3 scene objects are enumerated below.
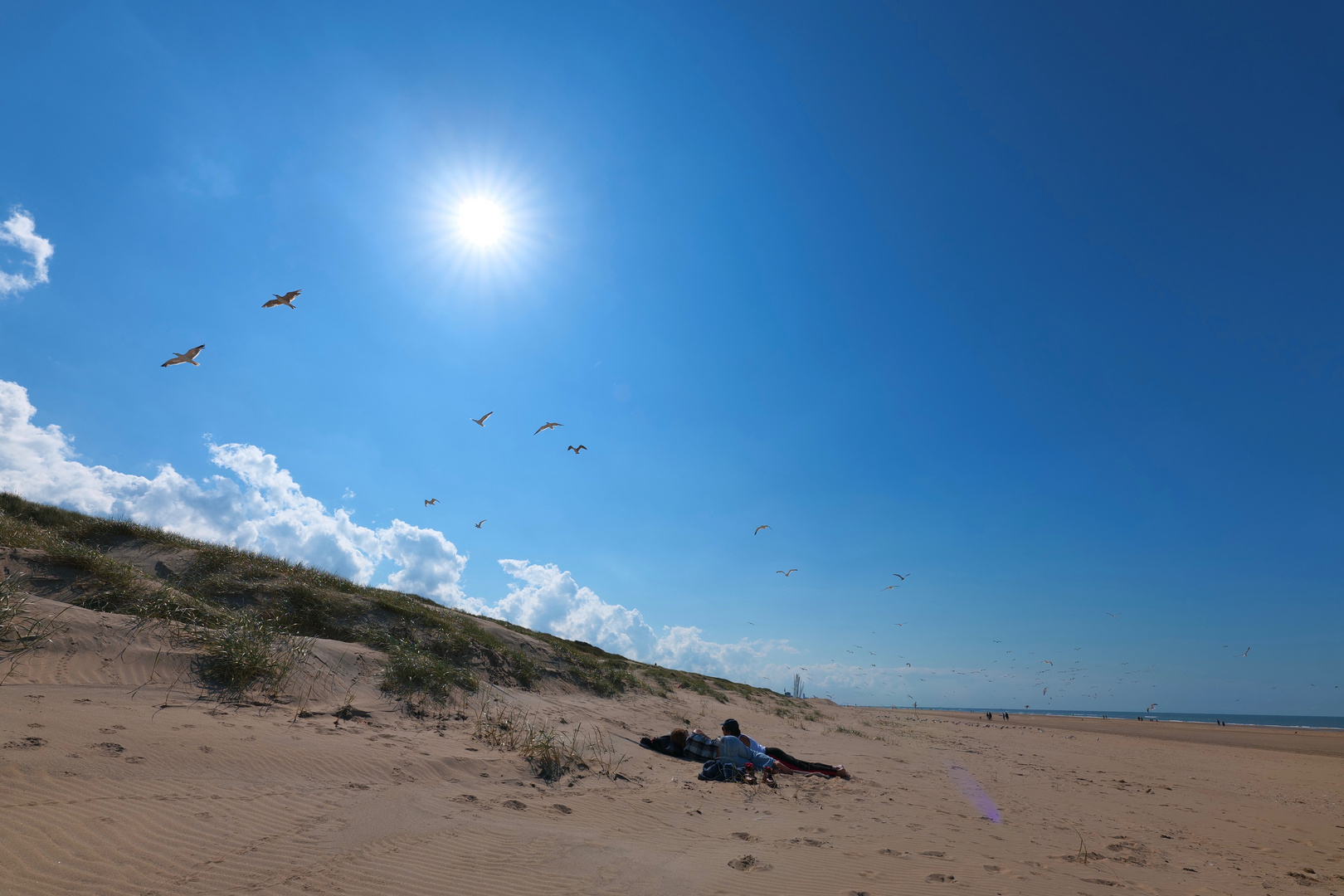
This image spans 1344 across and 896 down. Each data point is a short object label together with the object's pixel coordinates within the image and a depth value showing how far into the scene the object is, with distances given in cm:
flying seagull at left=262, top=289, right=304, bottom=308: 1228
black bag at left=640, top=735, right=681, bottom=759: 1136
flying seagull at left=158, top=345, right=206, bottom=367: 1118
